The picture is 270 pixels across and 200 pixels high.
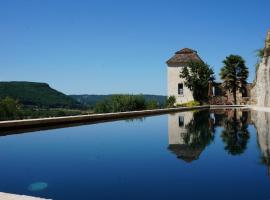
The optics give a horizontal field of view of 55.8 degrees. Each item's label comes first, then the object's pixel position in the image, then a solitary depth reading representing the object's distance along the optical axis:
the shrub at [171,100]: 23.76
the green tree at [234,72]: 24.11
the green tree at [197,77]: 23.35
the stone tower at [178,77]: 24.73
